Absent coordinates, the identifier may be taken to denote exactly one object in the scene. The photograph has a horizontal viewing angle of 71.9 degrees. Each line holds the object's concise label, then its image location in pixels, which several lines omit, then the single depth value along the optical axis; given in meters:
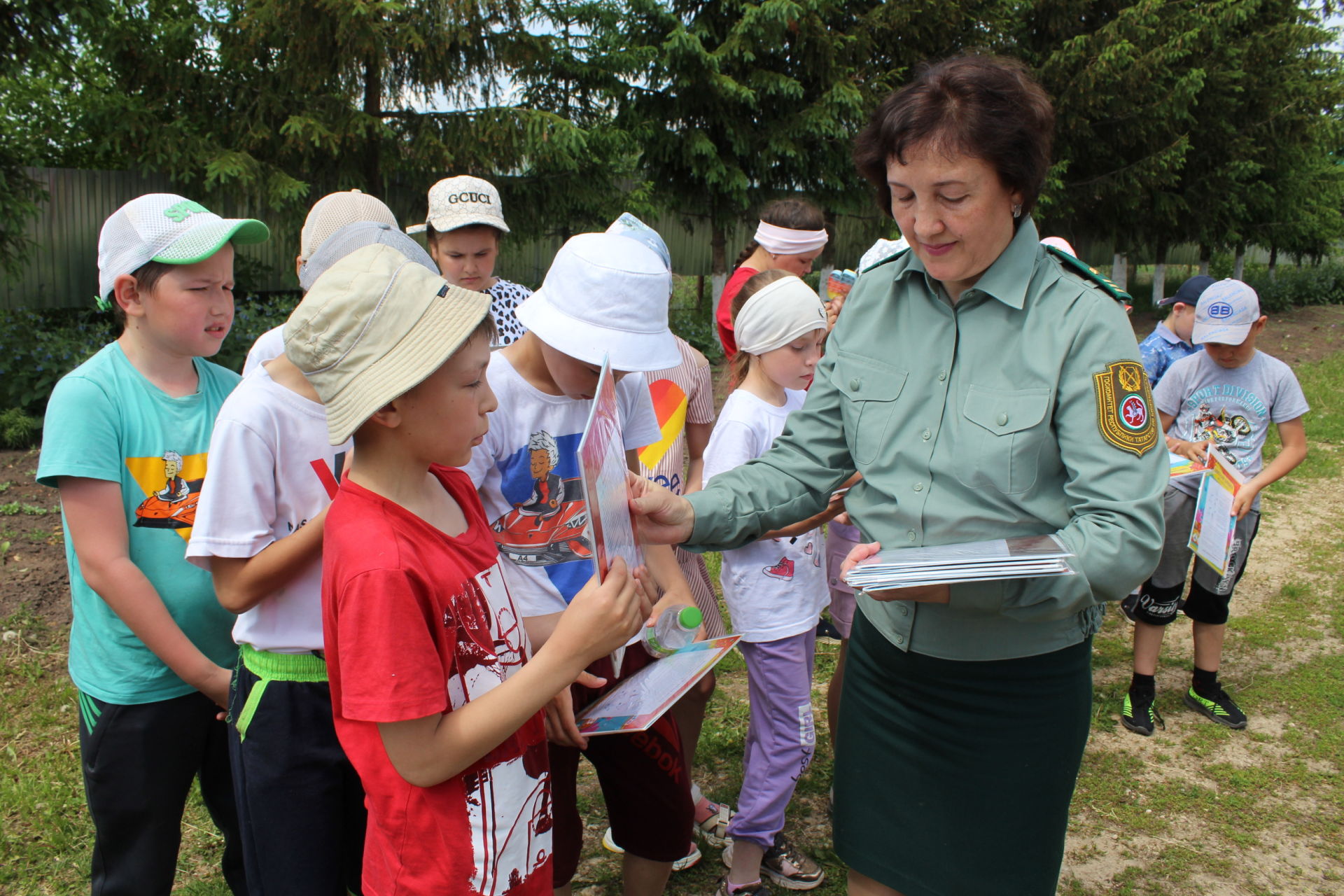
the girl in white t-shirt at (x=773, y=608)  2.91
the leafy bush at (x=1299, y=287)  20.98
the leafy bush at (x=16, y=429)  6.90
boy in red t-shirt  1.45
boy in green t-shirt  2.06
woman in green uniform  1.68
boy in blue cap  4.95
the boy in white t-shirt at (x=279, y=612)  1.86
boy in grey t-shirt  4.13
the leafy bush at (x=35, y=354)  7.40
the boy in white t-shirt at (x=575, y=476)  2.00
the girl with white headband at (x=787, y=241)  4.42
